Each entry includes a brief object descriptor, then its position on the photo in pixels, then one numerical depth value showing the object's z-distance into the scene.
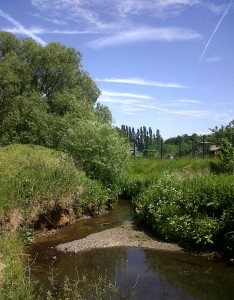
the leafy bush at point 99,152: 15.03
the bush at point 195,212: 9.01
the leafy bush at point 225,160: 14.12
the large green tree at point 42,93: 20.79
